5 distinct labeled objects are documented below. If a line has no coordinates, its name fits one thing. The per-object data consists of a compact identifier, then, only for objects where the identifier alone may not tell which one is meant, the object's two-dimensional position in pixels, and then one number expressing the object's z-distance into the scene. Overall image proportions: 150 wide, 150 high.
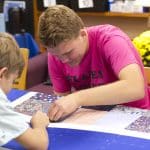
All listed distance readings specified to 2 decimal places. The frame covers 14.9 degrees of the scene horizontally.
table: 1.70
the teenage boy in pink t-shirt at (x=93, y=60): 1.91
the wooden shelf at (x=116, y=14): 3.57
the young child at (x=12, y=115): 1.62
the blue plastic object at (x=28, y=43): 4.02
